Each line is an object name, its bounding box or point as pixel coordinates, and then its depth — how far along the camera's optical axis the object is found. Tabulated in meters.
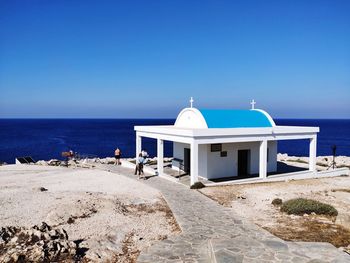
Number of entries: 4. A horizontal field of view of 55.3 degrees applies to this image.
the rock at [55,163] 29.43
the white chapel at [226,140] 19.39
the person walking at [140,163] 21.47
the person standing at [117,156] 28.44
